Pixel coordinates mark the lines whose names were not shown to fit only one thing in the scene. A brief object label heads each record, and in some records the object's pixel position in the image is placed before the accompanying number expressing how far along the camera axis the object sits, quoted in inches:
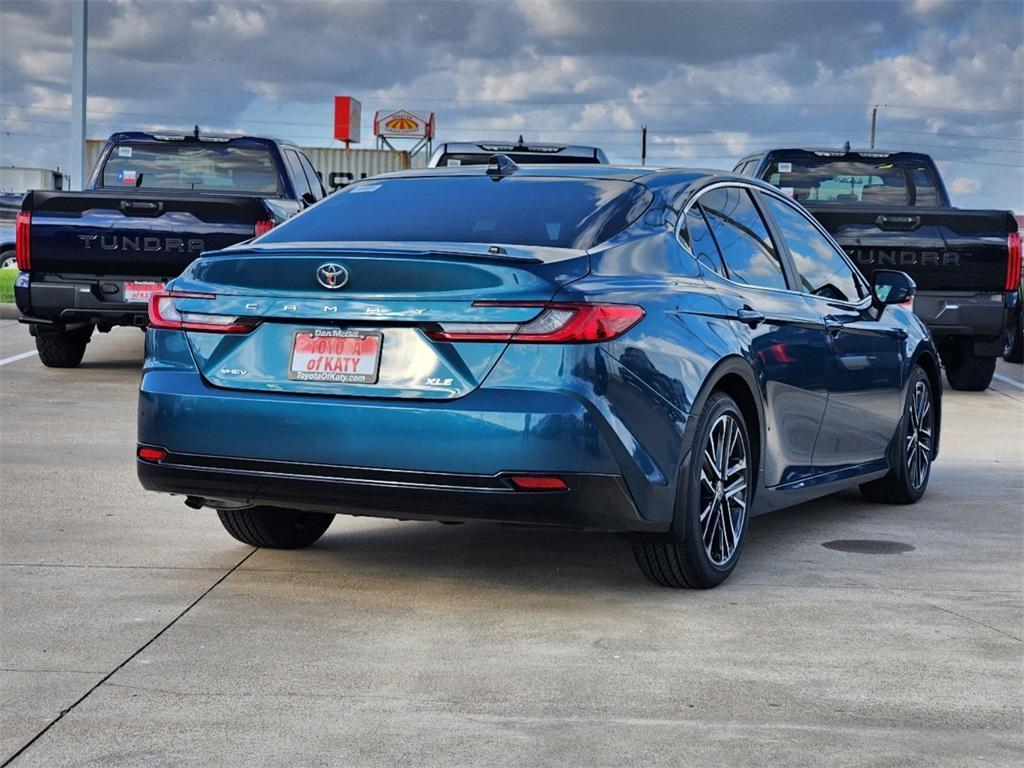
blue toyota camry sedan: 210.2
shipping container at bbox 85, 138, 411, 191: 2049.7
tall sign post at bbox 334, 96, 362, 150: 2417.6
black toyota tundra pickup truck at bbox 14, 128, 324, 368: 516.1
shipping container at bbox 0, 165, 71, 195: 2241.6
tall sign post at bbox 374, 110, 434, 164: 2650.1
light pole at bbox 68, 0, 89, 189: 1016.9
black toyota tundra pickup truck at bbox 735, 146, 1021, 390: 526.0
